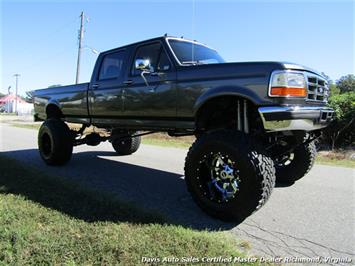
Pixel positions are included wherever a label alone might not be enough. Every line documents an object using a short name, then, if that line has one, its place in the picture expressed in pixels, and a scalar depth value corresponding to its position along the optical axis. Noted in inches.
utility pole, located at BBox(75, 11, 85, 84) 1318.9
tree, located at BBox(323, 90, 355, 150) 507.8
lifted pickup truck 153.8
